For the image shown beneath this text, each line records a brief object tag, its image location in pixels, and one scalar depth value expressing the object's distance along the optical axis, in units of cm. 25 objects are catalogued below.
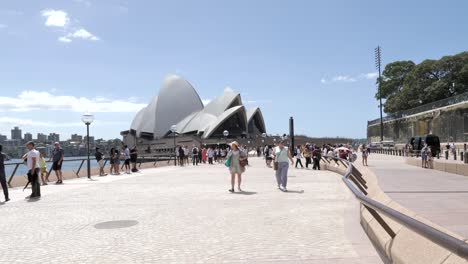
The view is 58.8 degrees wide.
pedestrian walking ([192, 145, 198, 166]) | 3180
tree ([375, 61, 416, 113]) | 7178
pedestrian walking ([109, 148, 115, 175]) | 2088
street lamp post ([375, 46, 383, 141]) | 7349
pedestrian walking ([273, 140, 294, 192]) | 1191
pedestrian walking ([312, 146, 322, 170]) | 2238
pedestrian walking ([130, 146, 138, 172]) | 2419
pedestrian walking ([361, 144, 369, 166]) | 2486
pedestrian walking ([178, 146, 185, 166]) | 3086
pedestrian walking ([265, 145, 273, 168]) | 2707
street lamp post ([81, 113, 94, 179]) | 2019
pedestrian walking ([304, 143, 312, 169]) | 2470
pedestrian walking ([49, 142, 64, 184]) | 1522
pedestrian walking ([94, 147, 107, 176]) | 2018
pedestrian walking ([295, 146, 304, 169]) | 2434
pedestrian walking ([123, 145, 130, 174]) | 2263
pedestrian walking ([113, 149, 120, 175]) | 2116
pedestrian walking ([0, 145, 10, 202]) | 1051
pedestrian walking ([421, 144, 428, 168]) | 2048
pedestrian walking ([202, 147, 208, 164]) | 3500
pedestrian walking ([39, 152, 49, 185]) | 1426
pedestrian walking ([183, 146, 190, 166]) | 3260
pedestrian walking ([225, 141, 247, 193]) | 1181
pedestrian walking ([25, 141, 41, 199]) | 1108
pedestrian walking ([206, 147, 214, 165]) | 3312
